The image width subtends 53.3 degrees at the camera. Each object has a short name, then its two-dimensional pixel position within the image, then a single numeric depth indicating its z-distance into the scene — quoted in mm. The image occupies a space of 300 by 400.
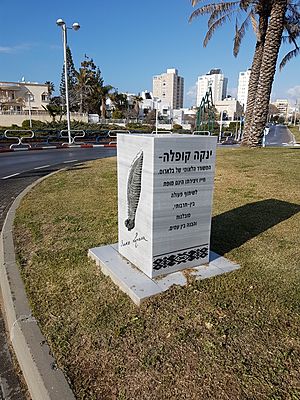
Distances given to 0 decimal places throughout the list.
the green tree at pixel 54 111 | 48775
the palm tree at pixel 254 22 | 16438
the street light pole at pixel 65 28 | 19253
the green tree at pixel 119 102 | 66544
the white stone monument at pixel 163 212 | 3047
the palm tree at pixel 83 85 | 53562
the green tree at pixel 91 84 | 53625
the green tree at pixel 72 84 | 56062
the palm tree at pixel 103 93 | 56875
